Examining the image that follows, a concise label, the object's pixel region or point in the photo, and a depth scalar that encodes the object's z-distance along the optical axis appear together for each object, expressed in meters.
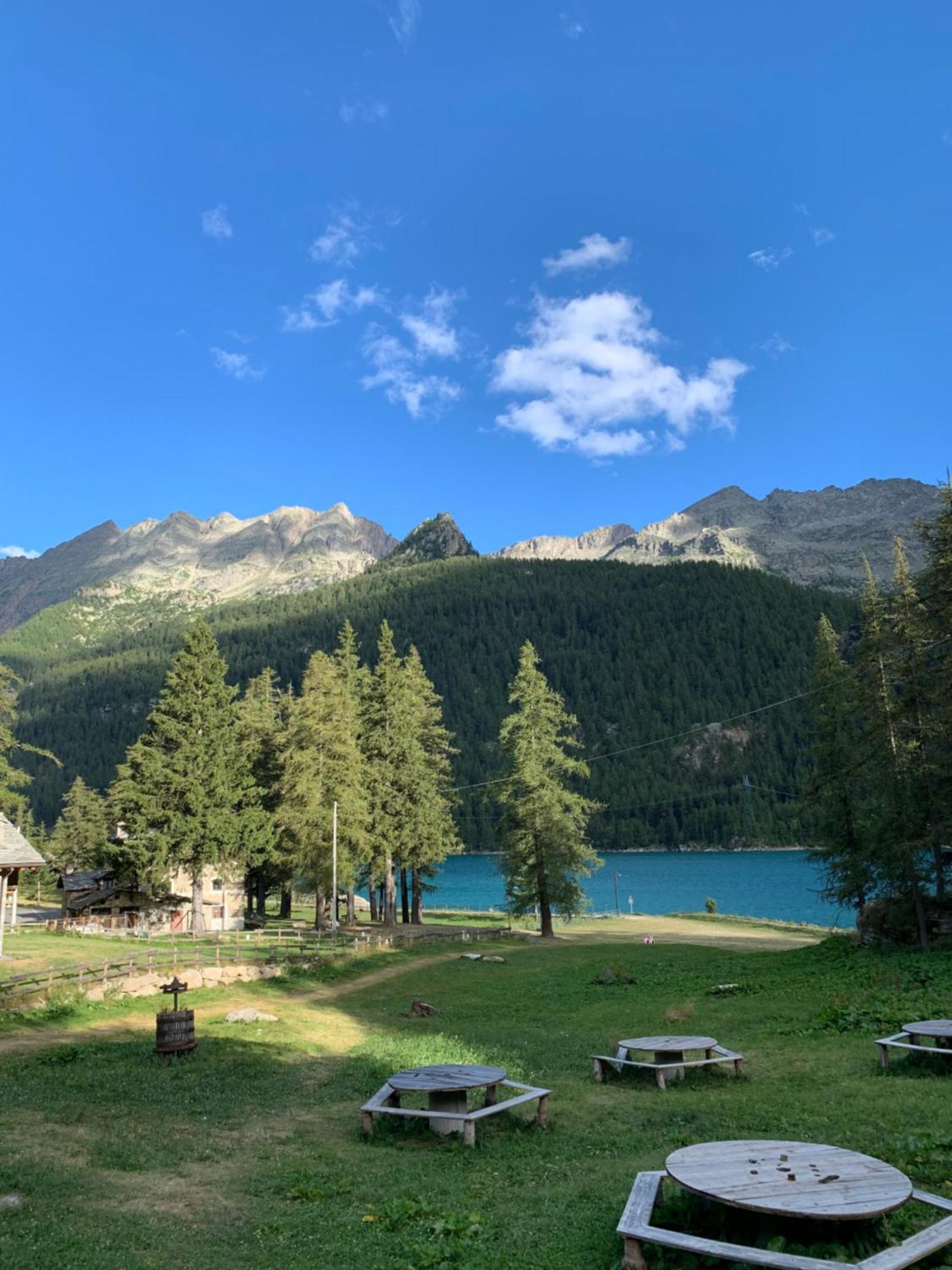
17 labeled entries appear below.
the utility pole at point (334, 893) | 41.78
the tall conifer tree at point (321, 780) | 47.12
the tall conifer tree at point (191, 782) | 45.56
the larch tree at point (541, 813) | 47.84
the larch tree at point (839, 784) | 33.47
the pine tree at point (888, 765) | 29.02
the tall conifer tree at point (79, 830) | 85.06
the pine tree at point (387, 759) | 50.44
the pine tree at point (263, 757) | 50.44
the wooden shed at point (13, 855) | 31.86
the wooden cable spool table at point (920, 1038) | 14.22
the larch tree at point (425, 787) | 51.81
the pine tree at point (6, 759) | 33.62
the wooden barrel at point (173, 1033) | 16.89
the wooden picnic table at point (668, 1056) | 14.99
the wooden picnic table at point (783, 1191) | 6.50
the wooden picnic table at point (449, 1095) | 11.66
